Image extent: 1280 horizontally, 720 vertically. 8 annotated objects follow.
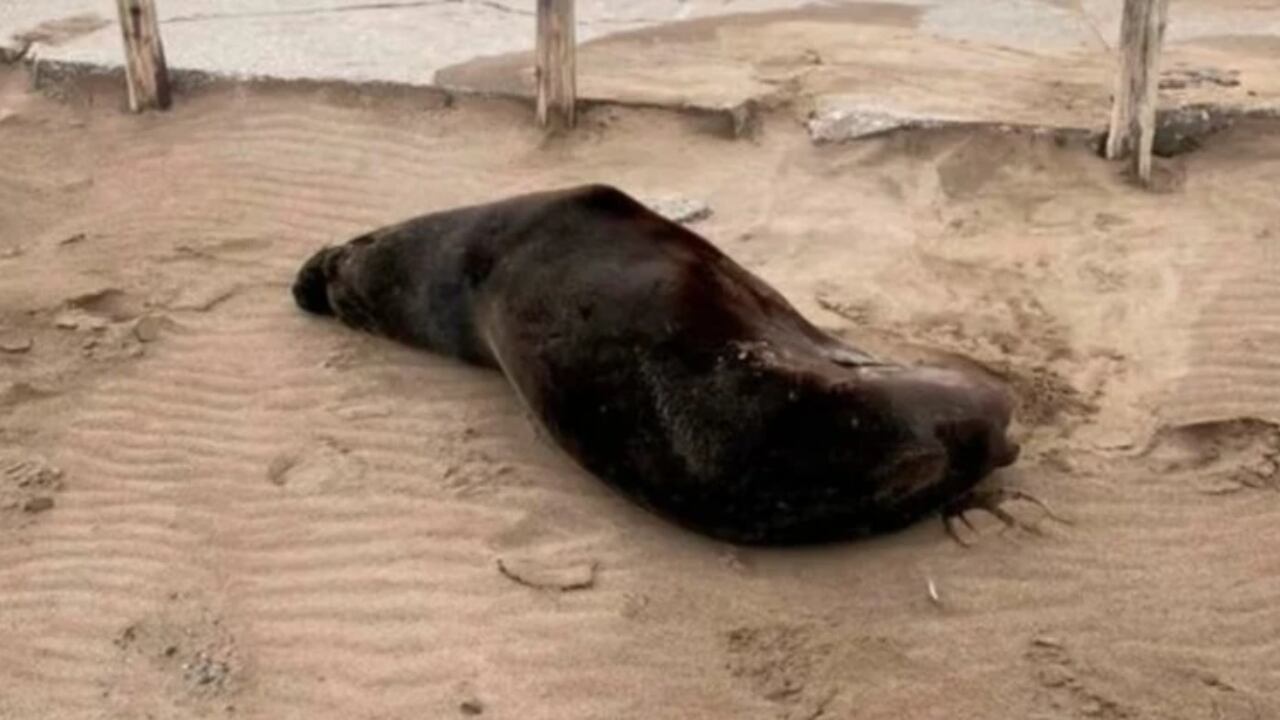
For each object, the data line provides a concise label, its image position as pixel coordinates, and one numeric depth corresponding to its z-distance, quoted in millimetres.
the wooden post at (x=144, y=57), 7848
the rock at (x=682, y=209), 6922
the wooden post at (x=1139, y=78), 6941
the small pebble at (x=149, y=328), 6348
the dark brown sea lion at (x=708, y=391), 4820
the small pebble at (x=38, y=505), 5379
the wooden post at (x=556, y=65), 7488
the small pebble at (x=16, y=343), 6278
